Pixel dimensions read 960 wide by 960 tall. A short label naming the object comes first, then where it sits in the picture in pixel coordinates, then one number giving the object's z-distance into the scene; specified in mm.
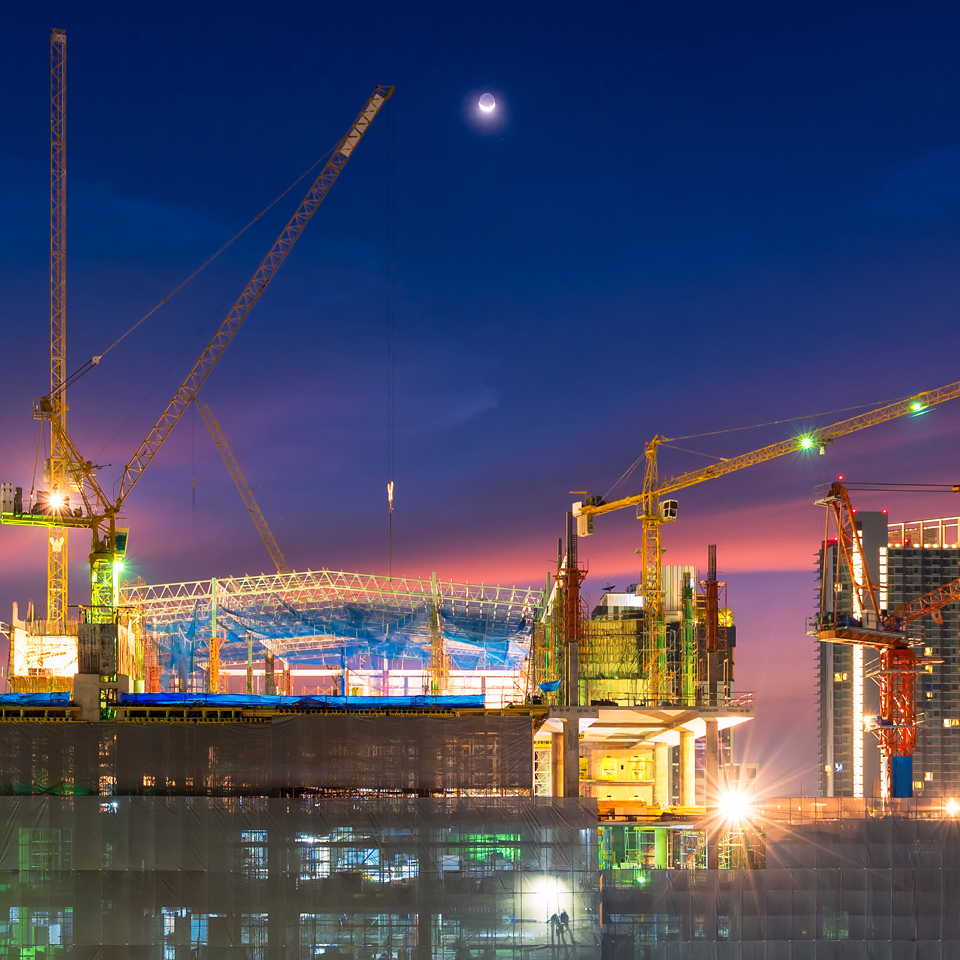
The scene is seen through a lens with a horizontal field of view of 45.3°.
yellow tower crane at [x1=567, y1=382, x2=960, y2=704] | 108688
